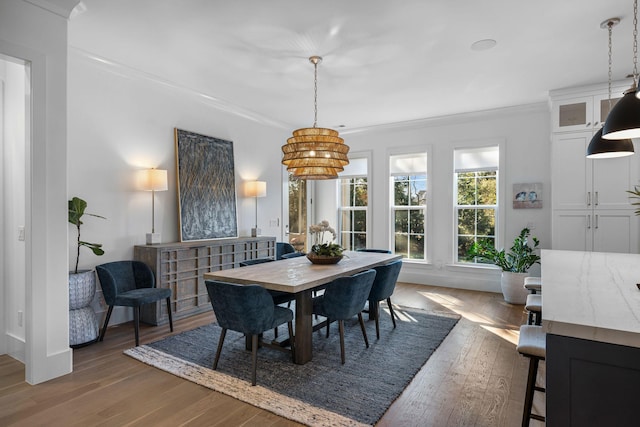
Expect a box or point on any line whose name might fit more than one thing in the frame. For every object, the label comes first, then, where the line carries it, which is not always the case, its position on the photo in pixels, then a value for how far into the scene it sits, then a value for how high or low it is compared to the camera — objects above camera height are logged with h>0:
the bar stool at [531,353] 1.74 -0.67
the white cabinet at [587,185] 4.32 +0.37
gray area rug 2.33 -1.25
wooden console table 3.99 -0.64
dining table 2.77 -0.53
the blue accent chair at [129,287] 3.42 -0.77
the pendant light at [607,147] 2.73 +0.52
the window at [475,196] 5.81 +0.31
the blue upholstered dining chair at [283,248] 5.80 -0.56
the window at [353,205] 7.08 +0.19
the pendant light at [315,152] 3.38 +0.59
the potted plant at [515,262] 4.96 -0.68
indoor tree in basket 3.29 -0.79
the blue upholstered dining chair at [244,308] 2.57 -0.70
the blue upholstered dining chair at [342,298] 2.98 -0.71
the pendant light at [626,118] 2.00 +0.56
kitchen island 1.24 -0.53
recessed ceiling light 3.33 +1.62
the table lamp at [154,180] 4.12 +0.39
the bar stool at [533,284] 2.87 -0.57
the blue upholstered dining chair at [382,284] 3.57 -0.70
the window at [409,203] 6.42 +0.20
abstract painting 4.64 +0.37
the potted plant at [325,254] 3.66 -0.41
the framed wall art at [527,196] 5.34 +0.28
